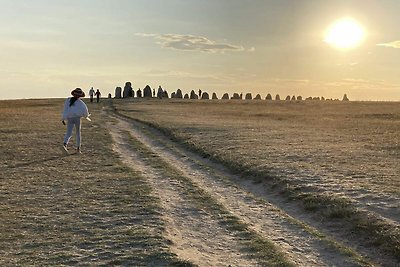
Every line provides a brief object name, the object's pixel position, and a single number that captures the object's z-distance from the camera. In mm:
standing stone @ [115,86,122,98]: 92938
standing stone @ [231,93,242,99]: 104712
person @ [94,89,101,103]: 72162
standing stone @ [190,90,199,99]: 100562
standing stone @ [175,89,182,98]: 99031
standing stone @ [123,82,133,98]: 91688
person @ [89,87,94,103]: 71069
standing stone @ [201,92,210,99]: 101688
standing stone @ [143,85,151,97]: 93438
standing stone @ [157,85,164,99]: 92812
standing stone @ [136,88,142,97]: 92494
